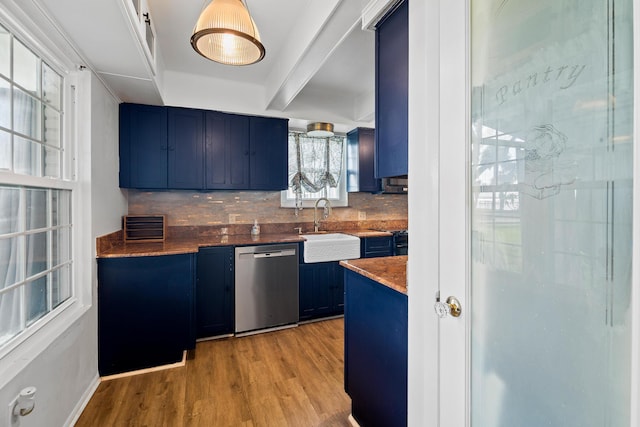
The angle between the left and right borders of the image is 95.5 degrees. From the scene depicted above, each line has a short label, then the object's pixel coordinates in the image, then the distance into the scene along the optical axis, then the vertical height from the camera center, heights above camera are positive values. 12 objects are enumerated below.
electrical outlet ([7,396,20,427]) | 1.18 -0.84
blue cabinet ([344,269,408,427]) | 1.25 -0.69
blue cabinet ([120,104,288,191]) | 2.73 +0.63
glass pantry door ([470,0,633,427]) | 0.58 +0.00
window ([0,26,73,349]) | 1.31 +0.09
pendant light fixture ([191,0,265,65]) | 1.37 +0.91
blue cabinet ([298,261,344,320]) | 3.08 -0.86
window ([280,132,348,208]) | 3.72 +0.53
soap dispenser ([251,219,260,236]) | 3.32 -0.21
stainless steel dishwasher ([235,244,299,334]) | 2.79 -0.75
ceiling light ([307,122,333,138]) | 3.44 +0.99
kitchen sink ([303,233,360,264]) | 3.07 -0.41
